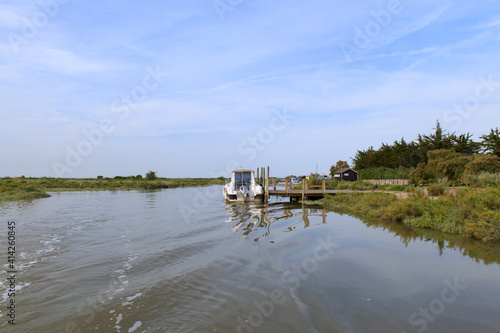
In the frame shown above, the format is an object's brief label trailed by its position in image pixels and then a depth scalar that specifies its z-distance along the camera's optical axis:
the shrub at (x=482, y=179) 17.55
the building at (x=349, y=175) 49.41
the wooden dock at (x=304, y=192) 26.77
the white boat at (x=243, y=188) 25.91
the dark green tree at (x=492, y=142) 26.97
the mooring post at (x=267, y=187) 26.89
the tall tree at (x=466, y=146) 33.59
